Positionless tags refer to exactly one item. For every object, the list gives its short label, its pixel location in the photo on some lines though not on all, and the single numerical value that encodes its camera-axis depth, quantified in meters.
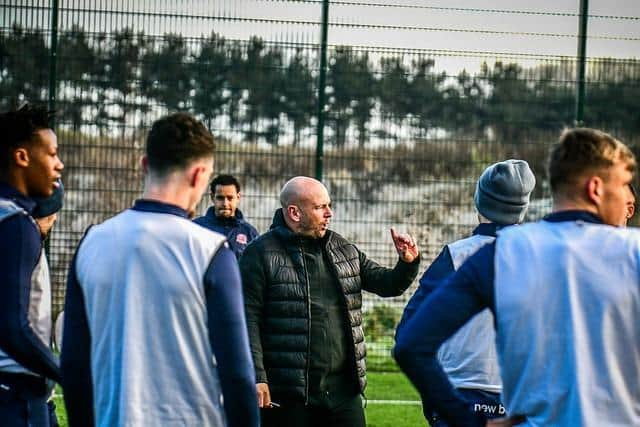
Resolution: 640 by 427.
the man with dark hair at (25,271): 7.37
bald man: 11.41
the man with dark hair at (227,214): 16.98
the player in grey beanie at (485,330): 9.41
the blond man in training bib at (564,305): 6.17
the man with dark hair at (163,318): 6.68
